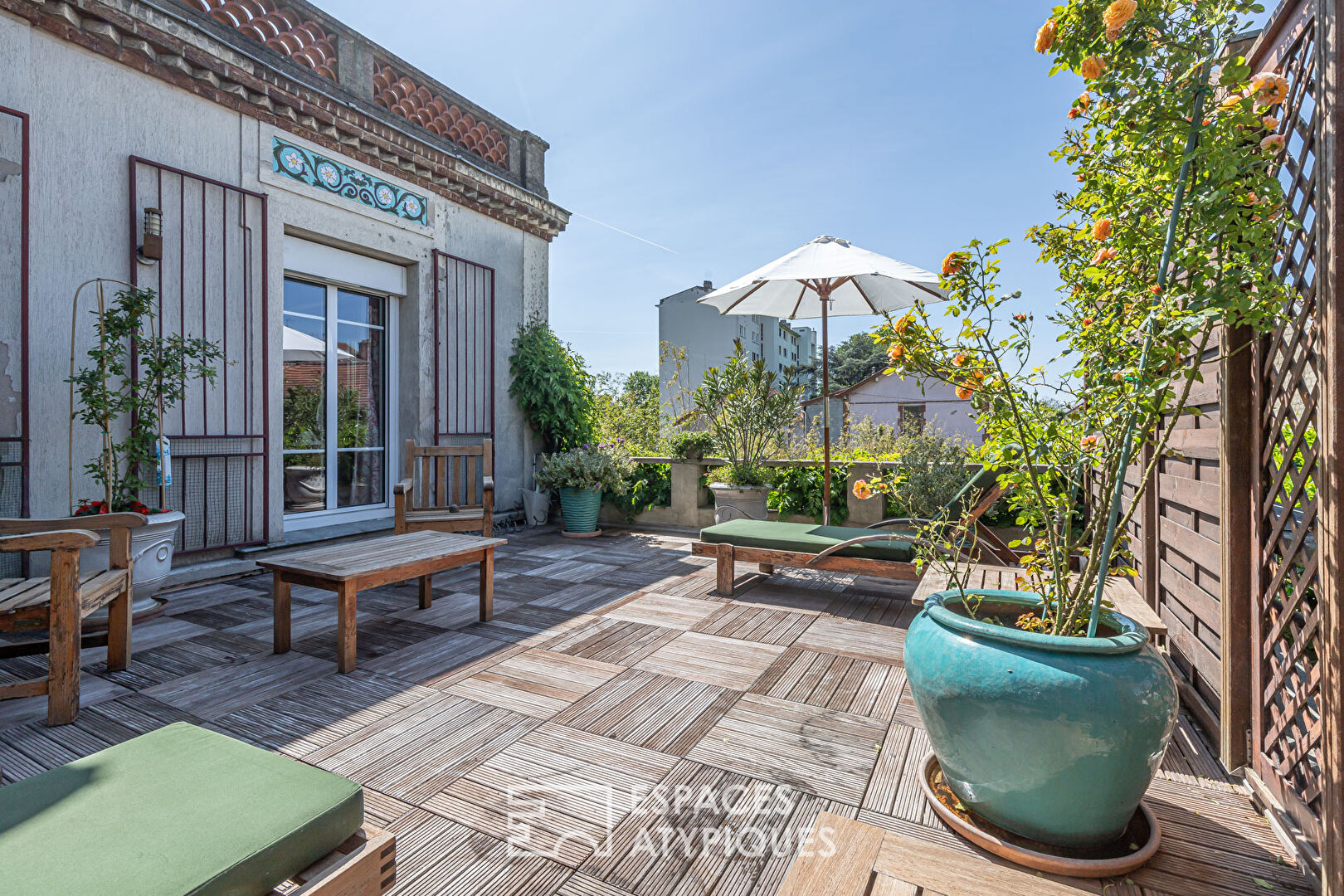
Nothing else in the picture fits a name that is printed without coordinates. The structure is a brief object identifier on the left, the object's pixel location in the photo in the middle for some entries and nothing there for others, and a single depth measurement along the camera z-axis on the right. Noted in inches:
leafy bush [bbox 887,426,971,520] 189.0
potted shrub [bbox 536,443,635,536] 248.2
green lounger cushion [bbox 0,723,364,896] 34.4
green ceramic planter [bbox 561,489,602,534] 247.9
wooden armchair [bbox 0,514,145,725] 86.8
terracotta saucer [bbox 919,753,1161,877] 56.3
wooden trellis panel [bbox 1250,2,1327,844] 56.4
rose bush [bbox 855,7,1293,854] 54.7
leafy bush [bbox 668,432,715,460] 253.0
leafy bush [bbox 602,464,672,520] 267.4
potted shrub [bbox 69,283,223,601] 139.4
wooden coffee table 107.3
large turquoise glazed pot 54.2
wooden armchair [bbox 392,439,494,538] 175.2
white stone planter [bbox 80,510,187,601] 135.6
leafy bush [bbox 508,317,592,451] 269.0
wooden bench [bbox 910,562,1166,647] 90.9
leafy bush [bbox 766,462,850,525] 224.7
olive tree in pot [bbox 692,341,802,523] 229.3
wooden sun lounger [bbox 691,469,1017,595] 140.6
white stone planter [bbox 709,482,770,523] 220.1
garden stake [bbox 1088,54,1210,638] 55.9
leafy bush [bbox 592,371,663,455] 325.4
